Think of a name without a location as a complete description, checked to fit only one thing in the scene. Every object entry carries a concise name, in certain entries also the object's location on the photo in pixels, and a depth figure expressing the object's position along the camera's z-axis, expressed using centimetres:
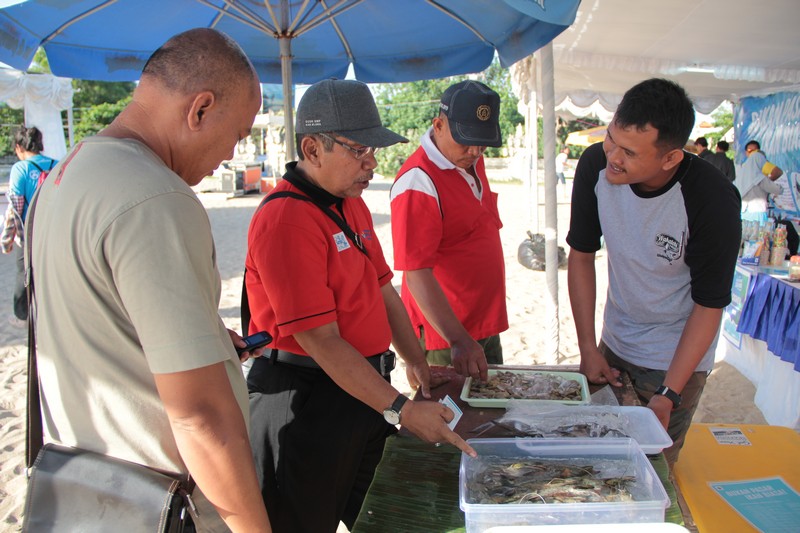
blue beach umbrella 344
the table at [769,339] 383
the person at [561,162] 1852
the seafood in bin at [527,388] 181
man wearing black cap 226
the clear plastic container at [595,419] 149
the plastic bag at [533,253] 848
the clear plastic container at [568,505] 111
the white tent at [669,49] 509
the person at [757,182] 925
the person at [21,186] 456
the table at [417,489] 127
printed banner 901
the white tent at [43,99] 1010
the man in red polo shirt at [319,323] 157
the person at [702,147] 1107
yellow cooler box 162
